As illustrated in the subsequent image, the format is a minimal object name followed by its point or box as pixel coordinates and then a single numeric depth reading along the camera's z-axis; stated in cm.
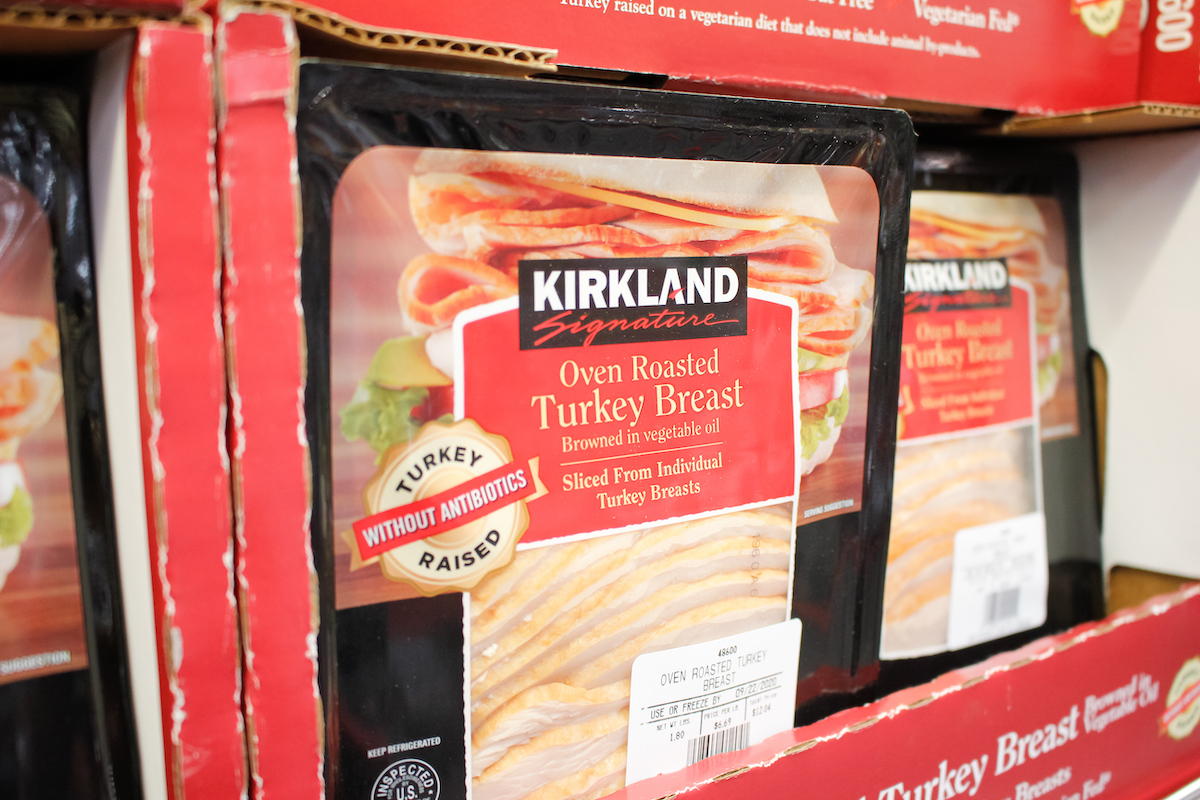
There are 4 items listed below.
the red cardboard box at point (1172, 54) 84
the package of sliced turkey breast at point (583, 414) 51
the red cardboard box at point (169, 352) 41
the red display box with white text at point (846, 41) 53
